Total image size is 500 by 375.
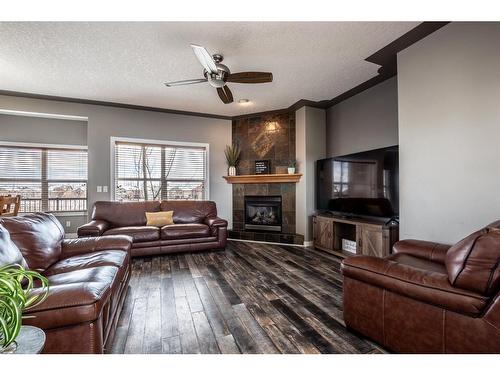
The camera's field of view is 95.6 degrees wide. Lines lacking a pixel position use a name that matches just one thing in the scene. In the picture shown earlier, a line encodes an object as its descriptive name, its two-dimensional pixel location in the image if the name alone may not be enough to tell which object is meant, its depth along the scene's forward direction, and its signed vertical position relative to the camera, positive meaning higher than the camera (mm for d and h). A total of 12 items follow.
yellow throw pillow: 4156 -490
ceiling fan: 2547 +1363
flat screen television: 2939 +106
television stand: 2900 -654
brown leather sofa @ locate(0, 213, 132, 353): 1130 -581
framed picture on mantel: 4980 +542
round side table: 781 -540
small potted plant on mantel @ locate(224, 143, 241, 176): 5157 +769
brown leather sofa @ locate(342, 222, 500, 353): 1102 -622
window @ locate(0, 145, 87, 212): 4762 +348
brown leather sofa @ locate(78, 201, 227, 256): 3627 -590
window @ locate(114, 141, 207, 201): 4766 +453
